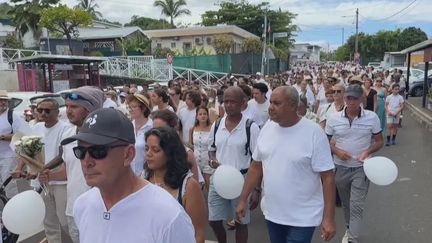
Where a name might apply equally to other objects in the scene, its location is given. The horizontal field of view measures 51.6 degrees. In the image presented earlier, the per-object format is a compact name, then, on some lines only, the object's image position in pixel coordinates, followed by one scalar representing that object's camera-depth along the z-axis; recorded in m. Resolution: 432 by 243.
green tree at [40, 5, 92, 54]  33.78
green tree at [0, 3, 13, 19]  72.22
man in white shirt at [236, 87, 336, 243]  3.33
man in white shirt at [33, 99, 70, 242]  4.14
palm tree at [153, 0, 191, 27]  59.75
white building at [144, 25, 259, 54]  42.72
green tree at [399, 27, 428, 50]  65.39
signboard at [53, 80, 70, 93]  20.48
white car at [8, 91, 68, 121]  11.04
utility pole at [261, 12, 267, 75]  32.19
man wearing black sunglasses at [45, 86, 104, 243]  3.45
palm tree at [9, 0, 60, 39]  39.59
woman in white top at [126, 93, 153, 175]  4.57
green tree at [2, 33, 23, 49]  42.50
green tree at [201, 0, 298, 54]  54.03
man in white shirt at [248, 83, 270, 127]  7.26
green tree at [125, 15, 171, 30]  77.41
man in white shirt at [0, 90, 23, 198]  5.84
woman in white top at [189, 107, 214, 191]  5.40
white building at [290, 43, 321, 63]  121.69
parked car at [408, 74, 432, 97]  25.94
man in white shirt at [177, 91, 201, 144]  6.59
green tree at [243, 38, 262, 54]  41.22
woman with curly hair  2.81
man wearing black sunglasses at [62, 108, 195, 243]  1.70
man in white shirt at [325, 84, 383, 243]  4.81
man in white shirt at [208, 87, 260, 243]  4.45
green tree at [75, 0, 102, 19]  65.88
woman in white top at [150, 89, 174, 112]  6.41
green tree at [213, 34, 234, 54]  38.03
